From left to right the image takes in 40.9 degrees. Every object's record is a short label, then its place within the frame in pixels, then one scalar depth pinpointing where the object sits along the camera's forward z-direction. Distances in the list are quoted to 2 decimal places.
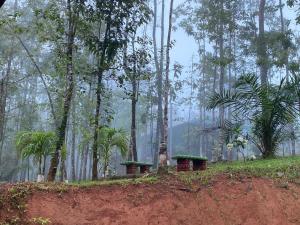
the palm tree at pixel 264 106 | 10.48
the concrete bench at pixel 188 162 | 8.76
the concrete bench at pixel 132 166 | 9.91
